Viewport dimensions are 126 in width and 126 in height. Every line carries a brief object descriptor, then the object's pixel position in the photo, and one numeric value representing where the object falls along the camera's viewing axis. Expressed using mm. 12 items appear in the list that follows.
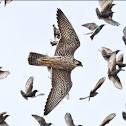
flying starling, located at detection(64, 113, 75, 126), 14273
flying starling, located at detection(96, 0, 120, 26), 14289
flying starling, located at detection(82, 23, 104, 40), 14439
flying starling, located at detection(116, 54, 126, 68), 14352
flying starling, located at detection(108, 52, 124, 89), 13914
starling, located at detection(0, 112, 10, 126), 14297
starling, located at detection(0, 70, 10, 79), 14070
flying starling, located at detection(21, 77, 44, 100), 14367
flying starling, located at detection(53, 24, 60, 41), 14586
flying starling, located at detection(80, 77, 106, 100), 14230
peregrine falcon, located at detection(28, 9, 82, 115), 13055
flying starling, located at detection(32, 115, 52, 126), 14398
